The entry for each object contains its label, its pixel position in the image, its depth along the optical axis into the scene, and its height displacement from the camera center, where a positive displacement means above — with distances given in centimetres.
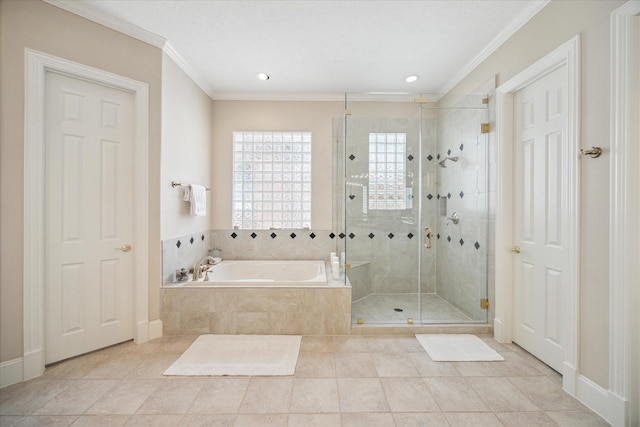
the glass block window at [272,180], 383 +43
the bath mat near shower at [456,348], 224 -111
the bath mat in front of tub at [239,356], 206 -112
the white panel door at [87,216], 211 -3
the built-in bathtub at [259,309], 262 -88
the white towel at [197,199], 299 +14
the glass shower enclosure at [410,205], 289 +8
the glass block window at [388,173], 296 +41
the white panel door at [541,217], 201 -3
